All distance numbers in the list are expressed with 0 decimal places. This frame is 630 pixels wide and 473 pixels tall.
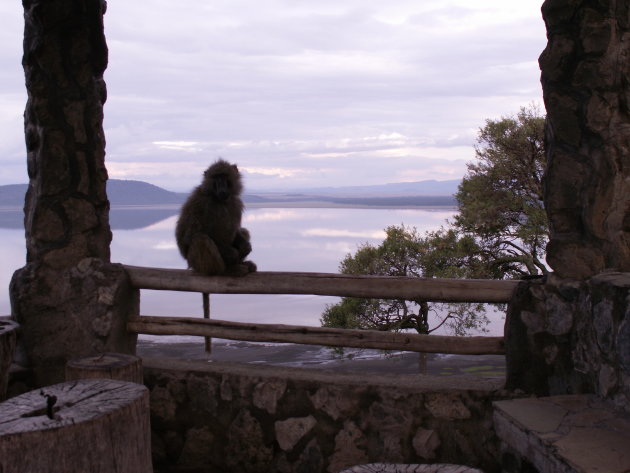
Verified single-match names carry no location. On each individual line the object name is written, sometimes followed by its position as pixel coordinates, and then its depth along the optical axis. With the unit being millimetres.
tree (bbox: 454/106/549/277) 10992
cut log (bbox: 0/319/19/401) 3648
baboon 4590
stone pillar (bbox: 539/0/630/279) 3197
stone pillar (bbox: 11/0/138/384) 4391
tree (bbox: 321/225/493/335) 10156
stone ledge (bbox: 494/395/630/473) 2418
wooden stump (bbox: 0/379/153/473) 2203
